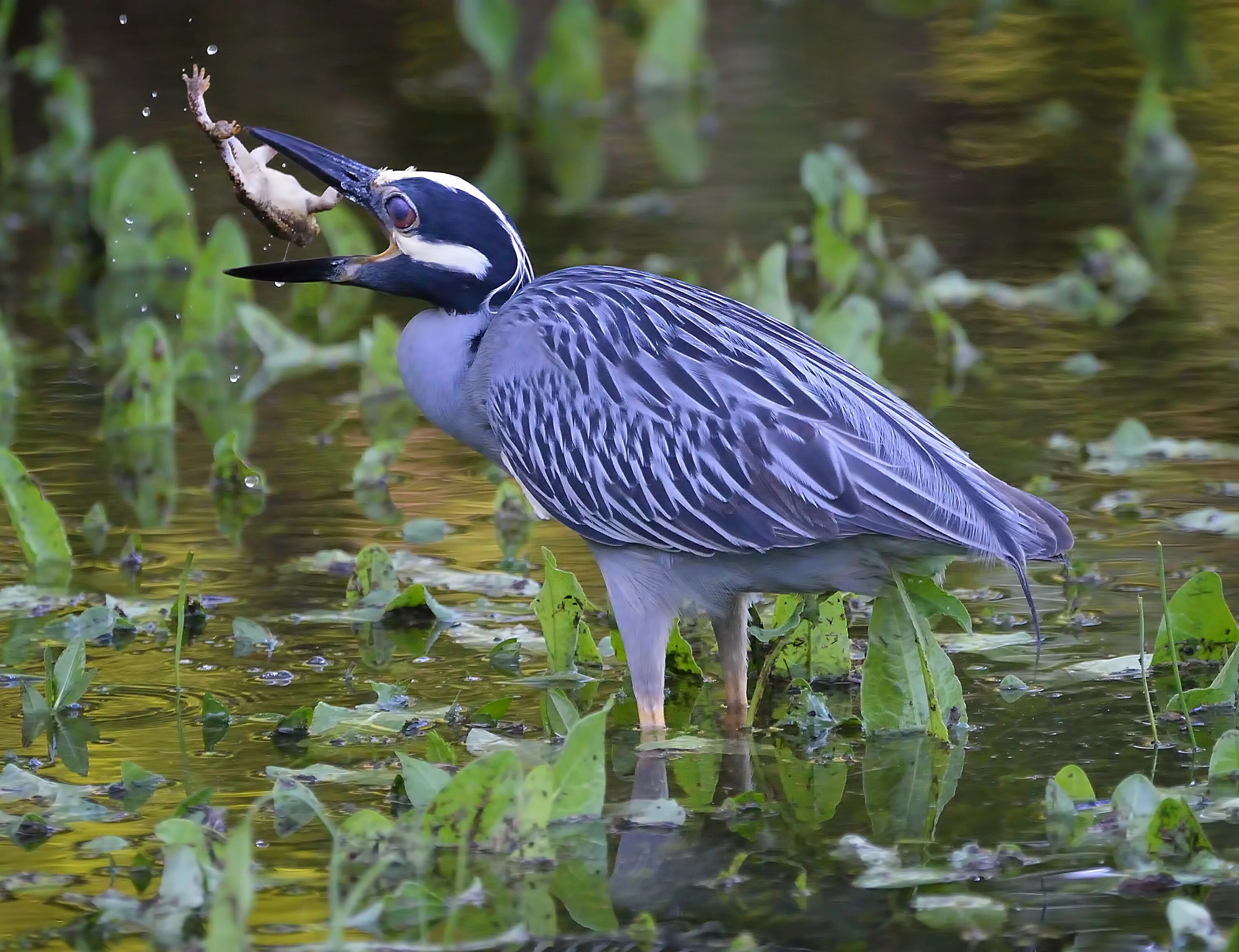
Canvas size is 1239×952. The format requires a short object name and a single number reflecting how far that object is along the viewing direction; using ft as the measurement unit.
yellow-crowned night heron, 35.22
